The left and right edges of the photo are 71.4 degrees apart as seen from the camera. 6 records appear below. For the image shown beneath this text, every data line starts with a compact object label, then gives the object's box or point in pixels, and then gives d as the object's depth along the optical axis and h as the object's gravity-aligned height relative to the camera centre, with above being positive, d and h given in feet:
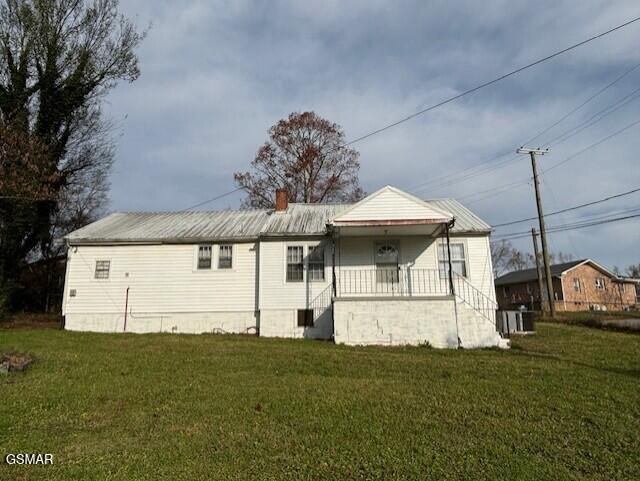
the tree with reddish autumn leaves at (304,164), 94.02 +31.32
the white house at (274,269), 49.46 +5.17
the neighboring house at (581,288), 132.46 +6.84
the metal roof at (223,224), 53.47 +11.51
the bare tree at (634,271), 227.57 +19.55
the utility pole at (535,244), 99.19 +14.74
